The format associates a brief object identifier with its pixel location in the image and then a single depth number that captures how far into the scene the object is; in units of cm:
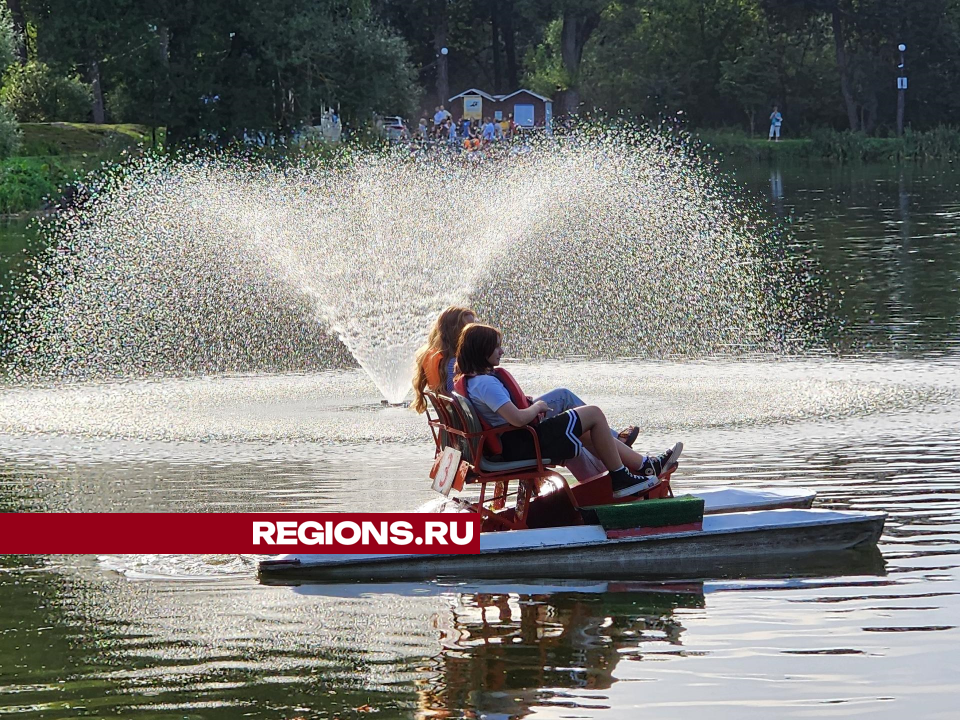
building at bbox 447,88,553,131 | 9594
